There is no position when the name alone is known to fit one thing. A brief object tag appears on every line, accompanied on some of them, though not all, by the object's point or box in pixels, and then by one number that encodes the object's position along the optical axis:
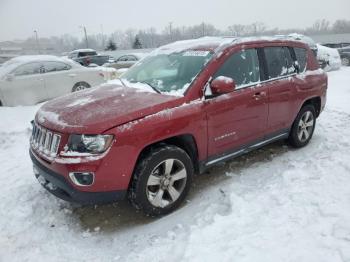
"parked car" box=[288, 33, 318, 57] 15.90
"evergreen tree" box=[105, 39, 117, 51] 67.31
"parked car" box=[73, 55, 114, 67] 24.55
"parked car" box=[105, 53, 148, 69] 25.85
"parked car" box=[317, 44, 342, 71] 16.92
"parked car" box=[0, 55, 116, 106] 9.49
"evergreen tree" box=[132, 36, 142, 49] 72.12
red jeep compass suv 3.34
